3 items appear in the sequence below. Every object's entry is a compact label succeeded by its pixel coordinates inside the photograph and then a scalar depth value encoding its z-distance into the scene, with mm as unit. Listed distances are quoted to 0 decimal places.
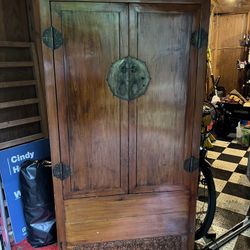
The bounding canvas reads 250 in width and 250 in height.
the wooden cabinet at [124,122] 1095
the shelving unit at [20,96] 1683
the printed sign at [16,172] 1616
